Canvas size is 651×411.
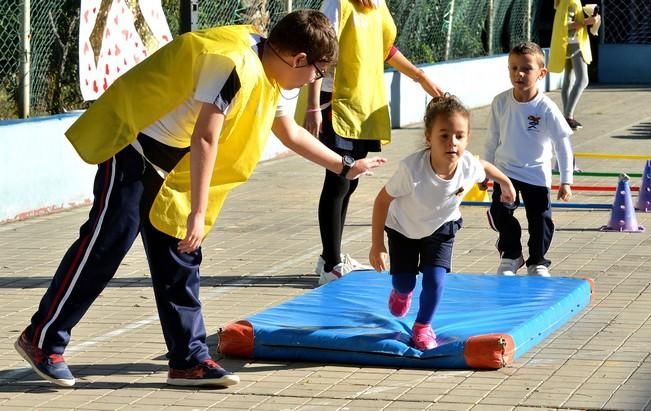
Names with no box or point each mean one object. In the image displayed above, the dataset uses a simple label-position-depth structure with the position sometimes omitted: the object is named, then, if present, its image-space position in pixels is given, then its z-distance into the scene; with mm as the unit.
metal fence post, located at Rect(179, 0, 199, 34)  10867
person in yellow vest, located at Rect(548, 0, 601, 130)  16594
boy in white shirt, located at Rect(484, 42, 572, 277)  8148
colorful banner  11836
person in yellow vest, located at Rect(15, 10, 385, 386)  5648
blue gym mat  6199
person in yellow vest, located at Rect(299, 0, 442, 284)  8258
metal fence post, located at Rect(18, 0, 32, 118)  11477
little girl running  6359
